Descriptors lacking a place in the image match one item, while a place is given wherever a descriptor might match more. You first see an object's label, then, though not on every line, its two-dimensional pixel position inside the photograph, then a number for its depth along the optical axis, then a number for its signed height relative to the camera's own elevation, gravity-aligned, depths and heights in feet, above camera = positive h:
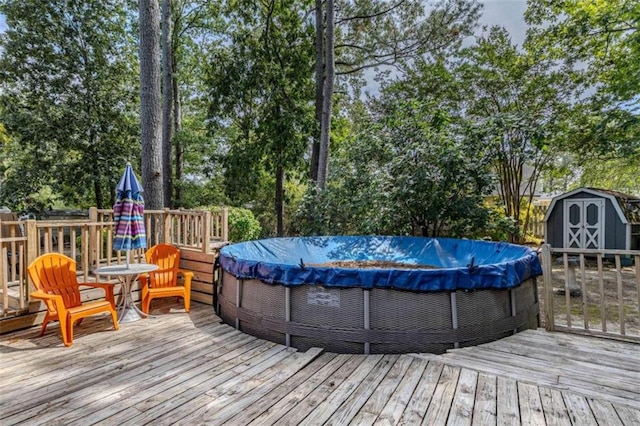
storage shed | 28.25 -0.72
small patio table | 13.65 -2.82
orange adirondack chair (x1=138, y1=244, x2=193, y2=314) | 15.31 -2.79
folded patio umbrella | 13.75 -0.01
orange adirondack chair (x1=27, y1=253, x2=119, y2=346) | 11.41 -2.65
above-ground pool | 10.77 -2.98
